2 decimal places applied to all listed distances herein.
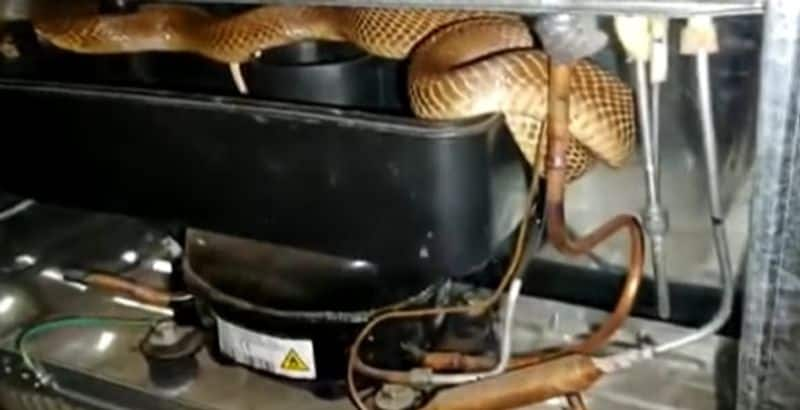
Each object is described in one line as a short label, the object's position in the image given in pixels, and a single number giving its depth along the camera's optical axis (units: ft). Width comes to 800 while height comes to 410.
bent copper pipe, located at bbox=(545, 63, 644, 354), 2.04
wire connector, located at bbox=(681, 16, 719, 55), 1.79
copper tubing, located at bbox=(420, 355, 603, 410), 2.26
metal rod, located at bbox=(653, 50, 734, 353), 1.98
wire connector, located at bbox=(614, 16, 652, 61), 1.88
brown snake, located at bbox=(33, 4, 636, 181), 2.10
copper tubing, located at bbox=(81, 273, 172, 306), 3.13
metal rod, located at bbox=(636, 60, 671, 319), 2.03
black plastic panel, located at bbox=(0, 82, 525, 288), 2.07
